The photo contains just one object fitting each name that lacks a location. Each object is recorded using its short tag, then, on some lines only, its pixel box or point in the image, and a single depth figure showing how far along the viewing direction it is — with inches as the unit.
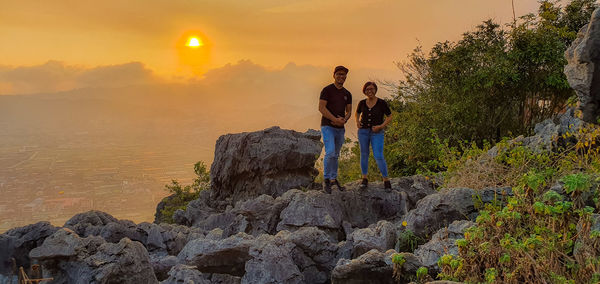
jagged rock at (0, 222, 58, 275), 319.6
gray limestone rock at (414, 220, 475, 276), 222.7
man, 364.8
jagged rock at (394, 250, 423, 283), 220.7
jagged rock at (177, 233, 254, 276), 292.2
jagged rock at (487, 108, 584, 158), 333.0
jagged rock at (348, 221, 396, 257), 286.0
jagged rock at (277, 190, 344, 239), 369.1
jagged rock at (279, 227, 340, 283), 291.6
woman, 367.9
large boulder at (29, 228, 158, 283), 264.8
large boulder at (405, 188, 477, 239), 282.0
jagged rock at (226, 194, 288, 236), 402.9
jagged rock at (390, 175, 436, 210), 410.3
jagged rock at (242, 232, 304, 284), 264.4
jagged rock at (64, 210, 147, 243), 362.3
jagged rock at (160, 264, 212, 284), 251.6
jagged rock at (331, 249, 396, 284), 225.1
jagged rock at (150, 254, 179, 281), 314.3
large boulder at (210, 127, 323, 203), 561.0
